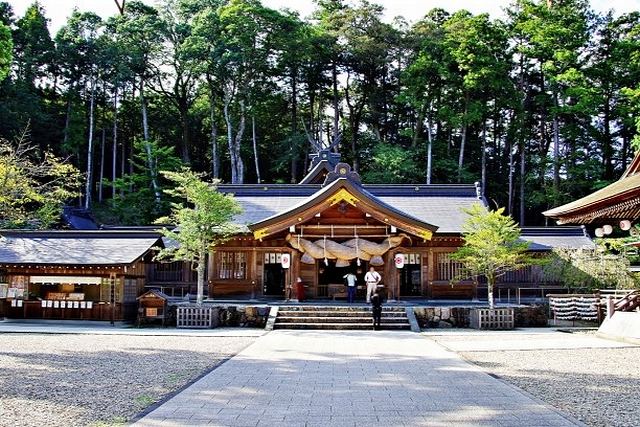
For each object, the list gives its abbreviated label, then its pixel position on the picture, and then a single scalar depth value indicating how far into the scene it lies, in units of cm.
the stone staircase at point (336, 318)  1687
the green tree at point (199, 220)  1723
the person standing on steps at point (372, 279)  1797
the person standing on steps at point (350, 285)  2009
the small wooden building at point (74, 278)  1788
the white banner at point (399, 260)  1964
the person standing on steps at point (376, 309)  1586
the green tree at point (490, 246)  1695
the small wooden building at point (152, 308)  1769
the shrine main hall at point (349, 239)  1905
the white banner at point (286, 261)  1989
